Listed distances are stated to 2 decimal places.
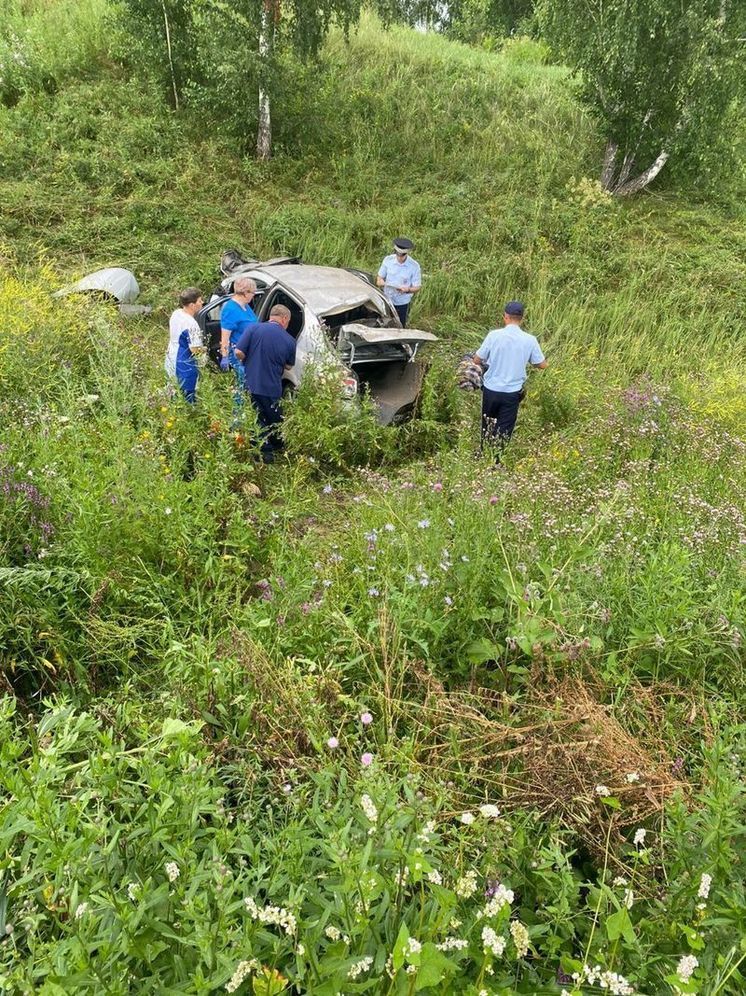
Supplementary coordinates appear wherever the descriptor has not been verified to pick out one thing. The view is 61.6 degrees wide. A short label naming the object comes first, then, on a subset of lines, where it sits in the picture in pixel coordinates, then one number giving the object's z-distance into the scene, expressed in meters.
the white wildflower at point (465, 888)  1.55
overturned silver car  6.32
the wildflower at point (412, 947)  1.35
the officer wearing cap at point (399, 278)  8.41
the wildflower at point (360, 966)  1.47
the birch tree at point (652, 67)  10.03
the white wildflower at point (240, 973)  1.37
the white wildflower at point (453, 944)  1.51
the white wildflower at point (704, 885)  1.67
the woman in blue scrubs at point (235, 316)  6.44
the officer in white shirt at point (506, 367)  5.90
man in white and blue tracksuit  5.96
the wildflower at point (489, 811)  1.69
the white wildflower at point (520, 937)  1.47
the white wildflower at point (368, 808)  1.71
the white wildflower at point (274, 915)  1.47
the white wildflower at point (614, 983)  1.40
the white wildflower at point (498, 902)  1.50
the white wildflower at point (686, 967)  1.38
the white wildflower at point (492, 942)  1.40
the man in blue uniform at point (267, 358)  5.87
